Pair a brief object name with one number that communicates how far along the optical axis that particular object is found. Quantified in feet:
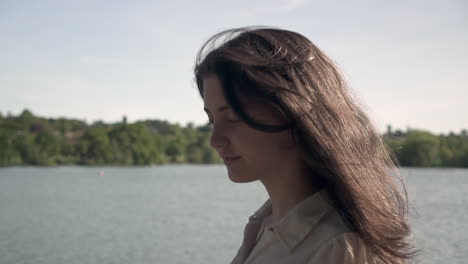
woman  4.28
